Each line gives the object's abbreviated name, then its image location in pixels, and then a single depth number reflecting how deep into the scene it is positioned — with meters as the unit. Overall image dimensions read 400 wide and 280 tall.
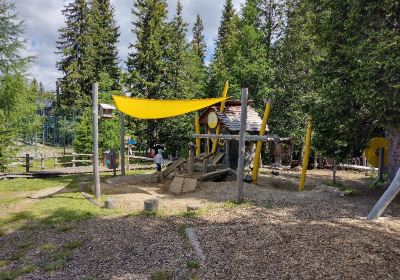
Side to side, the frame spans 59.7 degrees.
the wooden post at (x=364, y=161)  21.94
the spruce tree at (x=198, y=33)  50.56
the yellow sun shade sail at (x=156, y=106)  13.53
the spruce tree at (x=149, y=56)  27.91
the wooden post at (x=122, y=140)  15.45
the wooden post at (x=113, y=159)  16.80
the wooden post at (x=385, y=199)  7.40
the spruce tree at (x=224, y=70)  24.42
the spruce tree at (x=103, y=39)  35.12
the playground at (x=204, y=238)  5.63
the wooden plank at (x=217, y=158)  15.91
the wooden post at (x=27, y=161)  18.08
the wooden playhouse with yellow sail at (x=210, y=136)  10.98
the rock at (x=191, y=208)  9.70
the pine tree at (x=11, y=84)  18.73
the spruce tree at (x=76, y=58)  34.19
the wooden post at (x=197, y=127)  17.30
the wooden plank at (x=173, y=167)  14.99
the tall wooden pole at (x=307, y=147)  12.83
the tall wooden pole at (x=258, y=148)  13.35
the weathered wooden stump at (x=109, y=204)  10.09
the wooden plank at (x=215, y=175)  13.93
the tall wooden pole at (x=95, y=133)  10.89
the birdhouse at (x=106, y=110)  12.39
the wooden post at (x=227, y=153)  16.27
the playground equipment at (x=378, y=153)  13.04
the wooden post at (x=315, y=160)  21.80
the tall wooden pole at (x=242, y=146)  10.34
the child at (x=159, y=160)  17.03
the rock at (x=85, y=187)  13.09
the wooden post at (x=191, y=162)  13.89
